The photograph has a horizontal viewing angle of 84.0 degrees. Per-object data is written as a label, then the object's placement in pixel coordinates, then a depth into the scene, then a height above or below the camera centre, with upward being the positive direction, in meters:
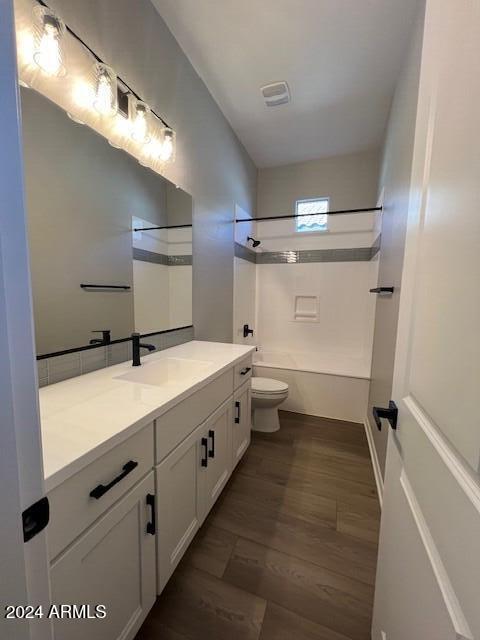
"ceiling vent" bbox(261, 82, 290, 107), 2.04 +1.59
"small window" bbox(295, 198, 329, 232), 3.29 +1.05
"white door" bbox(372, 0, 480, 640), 0.42 -0.13
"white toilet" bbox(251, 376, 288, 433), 2.33 -0.96
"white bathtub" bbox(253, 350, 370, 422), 2.61 -0.91
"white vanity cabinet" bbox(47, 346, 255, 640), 0.66 -0.72
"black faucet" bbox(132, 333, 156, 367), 1.40 -0.31
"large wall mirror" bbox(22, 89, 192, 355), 1.06 +0.28
